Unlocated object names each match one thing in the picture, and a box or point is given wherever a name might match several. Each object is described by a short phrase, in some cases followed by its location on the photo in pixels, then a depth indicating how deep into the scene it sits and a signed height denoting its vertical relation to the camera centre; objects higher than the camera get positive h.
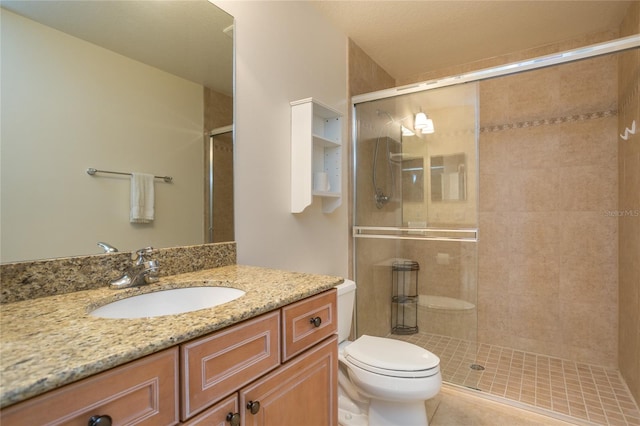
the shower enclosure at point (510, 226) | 2.14 -0.11
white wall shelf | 1.77 +0.36
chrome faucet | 1.01 -0.19
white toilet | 1.43 -0.76
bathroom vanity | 0.50 -0.28
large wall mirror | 0.90 +0.31
